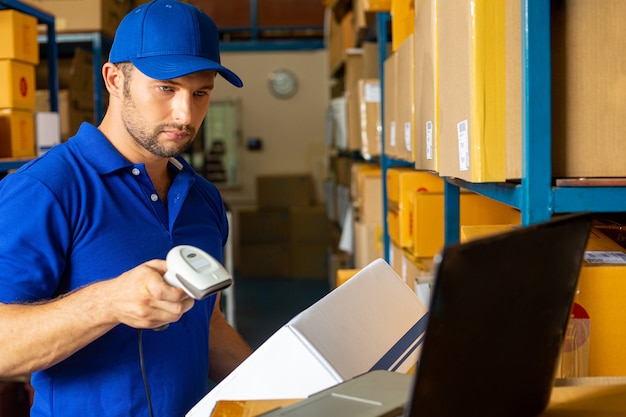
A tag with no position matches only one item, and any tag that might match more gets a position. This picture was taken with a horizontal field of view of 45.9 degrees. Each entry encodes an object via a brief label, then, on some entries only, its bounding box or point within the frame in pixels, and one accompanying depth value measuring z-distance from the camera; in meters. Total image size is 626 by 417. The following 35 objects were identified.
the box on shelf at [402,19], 2.66
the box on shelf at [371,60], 3.95
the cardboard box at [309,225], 7.80
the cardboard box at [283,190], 8.23
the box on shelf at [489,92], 1.22
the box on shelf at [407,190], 2.56
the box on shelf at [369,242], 3.74
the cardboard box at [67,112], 4.44
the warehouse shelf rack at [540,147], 1.12
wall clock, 8.63
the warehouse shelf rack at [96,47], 4.43
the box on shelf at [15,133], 3.39
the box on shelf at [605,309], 1.18
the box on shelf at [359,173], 3.99
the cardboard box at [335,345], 1.09
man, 1.37
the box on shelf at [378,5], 3.32
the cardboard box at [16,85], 3.34
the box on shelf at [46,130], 3.68
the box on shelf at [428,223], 2.41
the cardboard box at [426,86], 1.73
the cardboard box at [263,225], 7.83
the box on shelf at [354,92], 4.25
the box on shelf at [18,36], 3.31
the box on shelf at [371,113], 3.61
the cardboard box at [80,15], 4.41
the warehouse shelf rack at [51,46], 3.59
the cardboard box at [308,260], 7.89
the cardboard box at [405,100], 2.21
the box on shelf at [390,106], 2.70
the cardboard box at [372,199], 3.90
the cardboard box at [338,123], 4.85
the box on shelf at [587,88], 1.16
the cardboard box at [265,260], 7.95
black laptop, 0.71
